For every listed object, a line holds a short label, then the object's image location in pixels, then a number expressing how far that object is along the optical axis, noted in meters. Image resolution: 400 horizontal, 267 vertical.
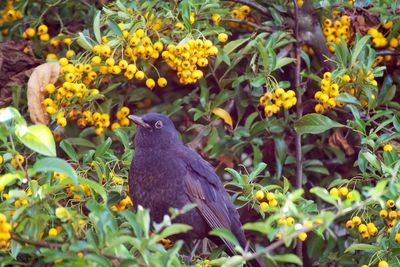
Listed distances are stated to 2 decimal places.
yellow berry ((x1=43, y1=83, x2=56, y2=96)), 10.09
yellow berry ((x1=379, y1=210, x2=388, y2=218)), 9.09
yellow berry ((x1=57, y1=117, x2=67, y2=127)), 9.93
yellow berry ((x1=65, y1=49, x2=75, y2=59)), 10.63
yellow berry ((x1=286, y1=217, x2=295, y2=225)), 8.69
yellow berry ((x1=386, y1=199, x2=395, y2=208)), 9.00
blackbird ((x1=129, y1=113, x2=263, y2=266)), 10.36
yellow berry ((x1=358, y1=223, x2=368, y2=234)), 9.34
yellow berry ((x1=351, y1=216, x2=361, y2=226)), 9.37
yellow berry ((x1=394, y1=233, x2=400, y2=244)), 9.02
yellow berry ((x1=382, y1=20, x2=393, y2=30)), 11.39
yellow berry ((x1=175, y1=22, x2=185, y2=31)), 10.28
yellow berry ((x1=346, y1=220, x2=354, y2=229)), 9.43
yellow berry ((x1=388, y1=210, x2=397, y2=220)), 9.08
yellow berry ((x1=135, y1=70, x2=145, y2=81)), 10.03
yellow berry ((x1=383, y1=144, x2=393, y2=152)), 9.92
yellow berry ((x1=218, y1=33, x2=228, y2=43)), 10.40
